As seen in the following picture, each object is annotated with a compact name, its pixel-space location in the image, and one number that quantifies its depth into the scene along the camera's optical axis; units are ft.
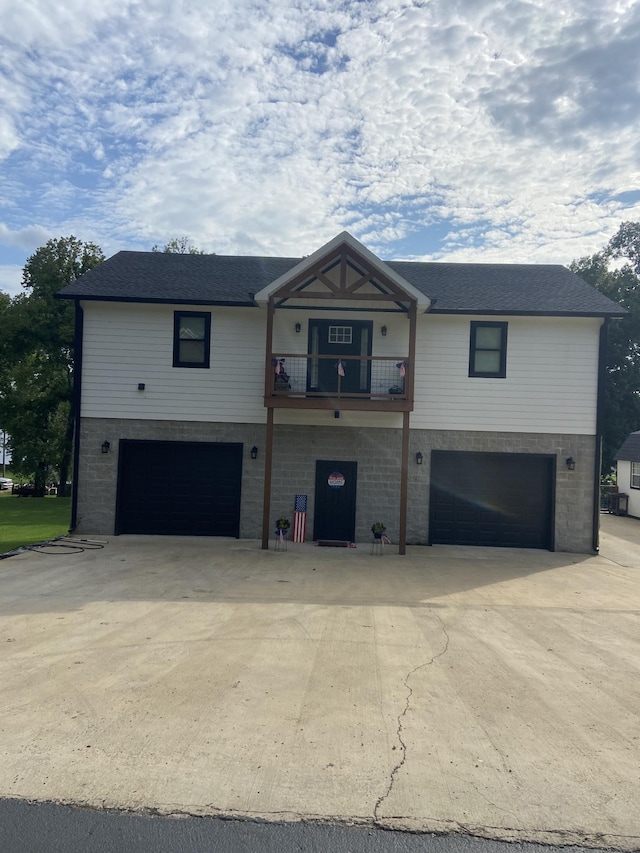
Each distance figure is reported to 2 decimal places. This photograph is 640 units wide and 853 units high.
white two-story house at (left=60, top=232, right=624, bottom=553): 46.91
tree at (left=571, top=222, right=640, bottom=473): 92.53
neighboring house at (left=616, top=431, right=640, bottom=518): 76.54
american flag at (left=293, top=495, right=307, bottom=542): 46.55
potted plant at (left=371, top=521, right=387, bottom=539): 43.24
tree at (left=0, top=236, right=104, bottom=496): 92.58
